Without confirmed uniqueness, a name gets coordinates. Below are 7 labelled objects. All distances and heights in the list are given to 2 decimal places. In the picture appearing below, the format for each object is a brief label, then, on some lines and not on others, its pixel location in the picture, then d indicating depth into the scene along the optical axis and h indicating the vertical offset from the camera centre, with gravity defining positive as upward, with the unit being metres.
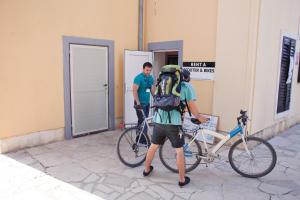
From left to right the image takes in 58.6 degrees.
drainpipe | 6.86 +1.22
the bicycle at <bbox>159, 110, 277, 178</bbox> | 3.97 -1.21
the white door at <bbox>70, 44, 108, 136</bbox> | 5.80 -0.39
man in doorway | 4.70 -0.31
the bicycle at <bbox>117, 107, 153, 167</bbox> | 4.27 -1.15
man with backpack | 3.42 -0.44
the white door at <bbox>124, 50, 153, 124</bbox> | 6.52 -0.03
